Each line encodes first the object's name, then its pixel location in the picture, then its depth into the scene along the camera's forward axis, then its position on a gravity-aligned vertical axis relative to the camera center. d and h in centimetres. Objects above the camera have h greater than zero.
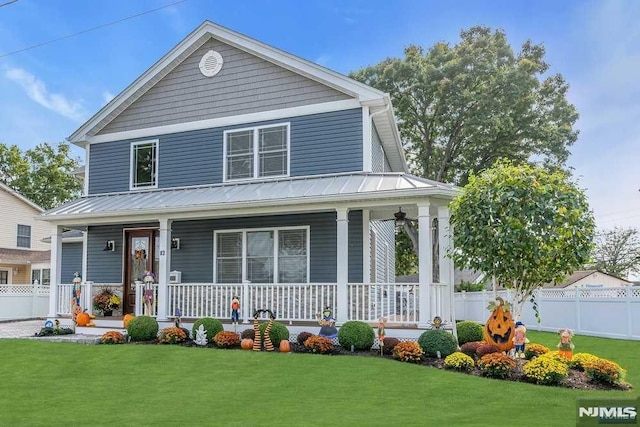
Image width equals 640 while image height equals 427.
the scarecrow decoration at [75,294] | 1381 -86
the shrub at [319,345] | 1046 -163
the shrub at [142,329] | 1211 -152
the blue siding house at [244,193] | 1186 +155
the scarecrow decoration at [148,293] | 1324 -82
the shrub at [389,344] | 1043 -161
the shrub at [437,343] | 980 -150
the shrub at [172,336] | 1180 -164
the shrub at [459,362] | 892 -167
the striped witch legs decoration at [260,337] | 1103 -156
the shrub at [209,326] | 1170 -142
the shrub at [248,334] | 1156 -157
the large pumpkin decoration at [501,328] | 952 -120
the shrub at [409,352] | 964 -164
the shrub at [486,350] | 951 -157
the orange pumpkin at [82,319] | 1343 -145
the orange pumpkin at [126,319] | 1298 -140
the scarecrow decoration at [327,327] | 1116 -137
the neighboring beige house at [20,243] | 2762 +90
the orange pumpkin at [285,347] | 1083 -172
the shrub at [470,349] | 994 -163
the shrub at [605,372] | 795 -164
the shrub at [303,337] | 1121 -157
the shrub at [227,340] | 1129 -165
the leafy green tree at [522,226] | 919 +56
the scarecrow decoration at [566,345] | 905 -142
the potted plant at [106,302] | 1459 -113
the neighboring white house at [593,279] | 3916 -148
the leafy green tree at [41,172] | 3759 +605
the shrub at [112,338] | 1199 -171
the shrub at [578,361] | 878 -163
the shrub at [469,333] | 1186 -159
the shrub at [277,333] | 1122 -151
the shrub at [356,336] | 1059 -147
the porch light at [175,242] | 1476 +46
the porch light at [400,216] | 1230 +98
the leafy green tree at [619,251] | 5766 +87
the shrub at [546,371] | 793 -162
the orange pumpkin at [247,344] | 1113 -171
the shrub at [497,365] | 838 -163
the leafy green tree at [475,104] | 2631 +769
